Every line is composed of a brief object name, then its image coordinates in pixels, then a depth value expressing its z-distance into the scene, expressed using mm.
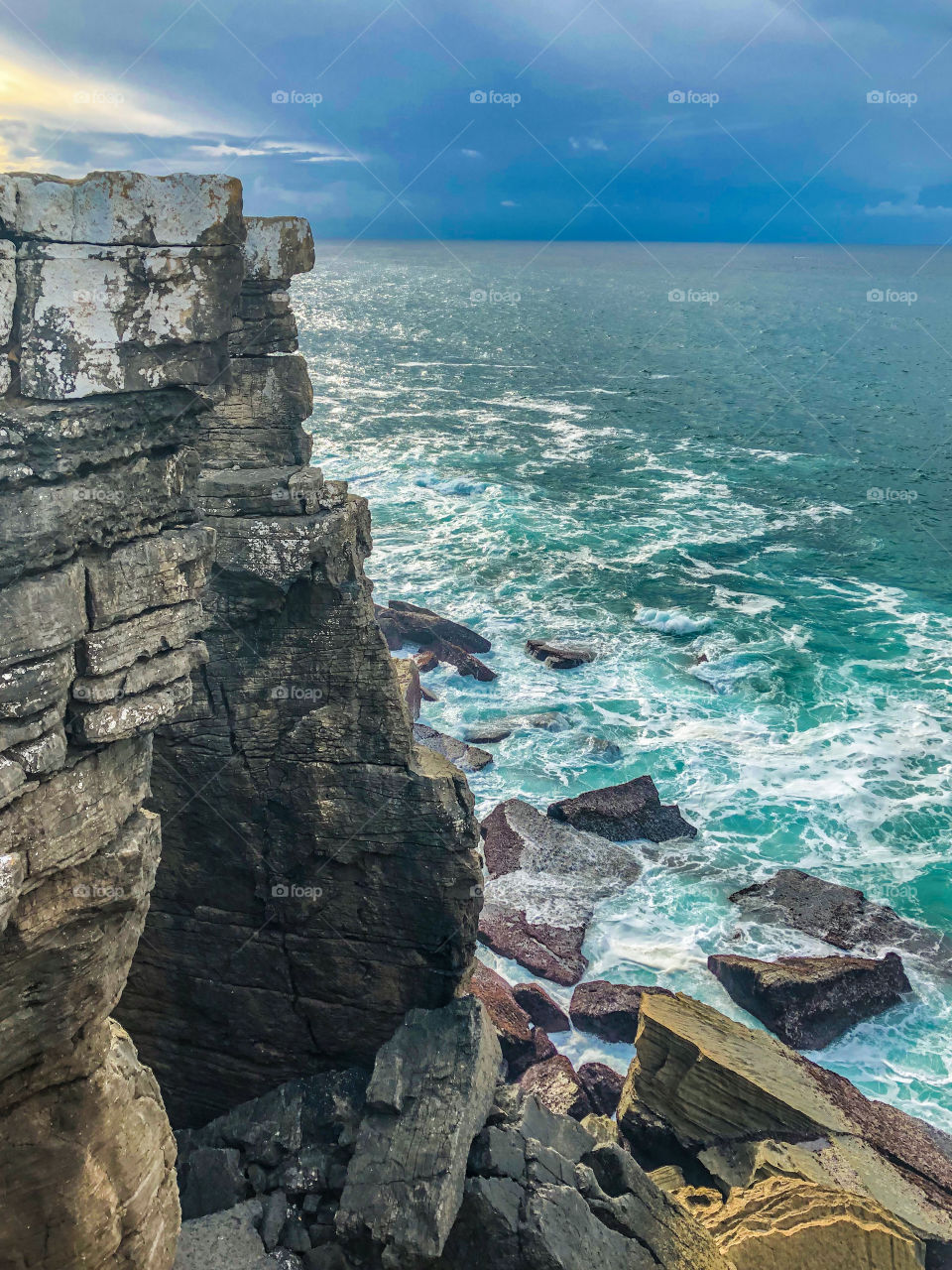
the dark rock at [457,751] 32094
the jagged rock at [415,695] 31906
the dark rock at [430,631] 39531
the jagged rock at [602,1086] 19953
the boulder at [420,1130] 12453
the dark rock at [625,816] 29056
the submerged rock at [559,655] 38812
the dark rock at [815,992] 22141
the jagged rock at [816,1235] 13922
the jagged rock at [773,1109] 16781
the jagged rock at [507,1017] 20578
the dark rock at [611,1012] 22375
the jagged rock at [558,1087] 19281
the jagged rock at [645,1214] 13281
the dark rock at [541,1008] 22531
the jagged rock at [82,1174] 9172
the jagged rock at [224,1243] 12195
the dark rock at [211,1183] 13523
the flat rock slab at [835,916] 24953
